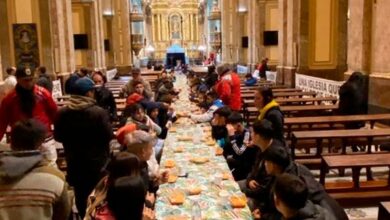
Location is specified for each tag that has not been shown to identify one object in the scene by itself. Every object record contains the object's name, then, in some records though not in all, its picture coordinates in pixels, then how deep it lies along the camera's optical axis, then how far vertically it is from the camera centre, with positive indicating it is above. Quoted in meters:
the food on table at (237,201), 3.38 -1.12
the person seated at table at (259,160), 4.05 -1.01
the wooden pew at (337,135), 5.98 -1.15
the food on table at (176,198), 3.48 -1.12
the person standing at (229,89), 8.39 -0.73
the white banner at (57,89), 11.82 -0.94
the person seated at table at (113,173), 2.77 -0.73
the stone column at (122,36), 25.61 +0.83
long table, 3.32 -1.13
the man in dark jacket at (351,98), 7.92 -0.91
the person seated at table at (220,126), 5.78 -0.98
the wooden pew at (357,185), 4.80 -1.60
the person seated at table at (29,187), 2.64 -0.76
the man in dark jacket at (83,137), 4.27 -0.79
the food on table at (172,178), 4.02 -1.11
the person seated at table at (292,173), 3.19 -0.97
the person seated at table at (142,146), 3.71 -0.76
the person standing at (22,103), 4.74 -0.50
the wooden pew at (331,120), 7.17 -1.14
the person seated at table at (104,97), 7.50 -0.73
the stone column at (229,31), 27.23 +1.10
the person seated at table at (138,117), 5.47 -0.78
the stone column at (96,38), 19.75 +0.59
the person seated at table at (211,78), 12.89 -0.81
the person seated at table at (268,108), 5.20 -0.70
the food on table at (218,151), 4.97 -1.10
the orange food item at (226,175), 4.07 -1.12
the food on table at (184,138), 5.75 -1.09
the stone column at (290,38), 14.68 +0.28
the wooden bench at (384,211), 3.48 -1.26
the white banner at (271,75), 16.76 -1.02
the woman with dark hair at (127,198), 2.47 -0.78
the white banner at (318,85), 11.02 -1.01
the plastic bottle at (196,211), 3.22 -1.15
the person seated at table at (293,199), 2.78 -0.91
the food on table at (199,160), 4.62 -1.10
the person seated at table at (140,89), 7.23 -0.60
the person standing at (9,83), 8.58 -0.54
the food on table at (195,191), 3.69 -1.12
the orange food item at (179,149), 5.14 -1.10
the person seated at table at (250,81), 15.17 -1.10
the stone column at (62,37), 13.43 +0.45
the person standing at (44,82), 7.64 -0.49
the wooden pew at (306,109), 8.65 -1.16
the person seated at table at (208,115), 6.92 -0.98
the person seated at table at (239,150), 5.18 -1.12
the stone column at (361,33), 10.07 +0.26
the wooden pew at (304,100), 9.83 -1.13
